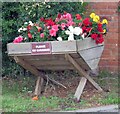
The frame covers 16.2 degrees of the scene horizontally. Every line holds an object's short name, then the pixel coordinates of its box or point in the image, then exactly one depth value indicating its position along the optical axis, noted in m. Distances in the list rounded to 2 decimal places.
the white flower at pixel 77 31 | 5.77
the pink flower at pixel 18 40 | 6.00
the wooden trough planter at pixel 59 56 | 5.64
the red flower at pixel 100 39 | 6.12
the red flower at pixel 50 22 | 5.92
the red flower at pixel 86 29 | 5.97
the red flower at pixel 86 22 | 5.99
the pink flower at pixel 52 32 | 5.78
